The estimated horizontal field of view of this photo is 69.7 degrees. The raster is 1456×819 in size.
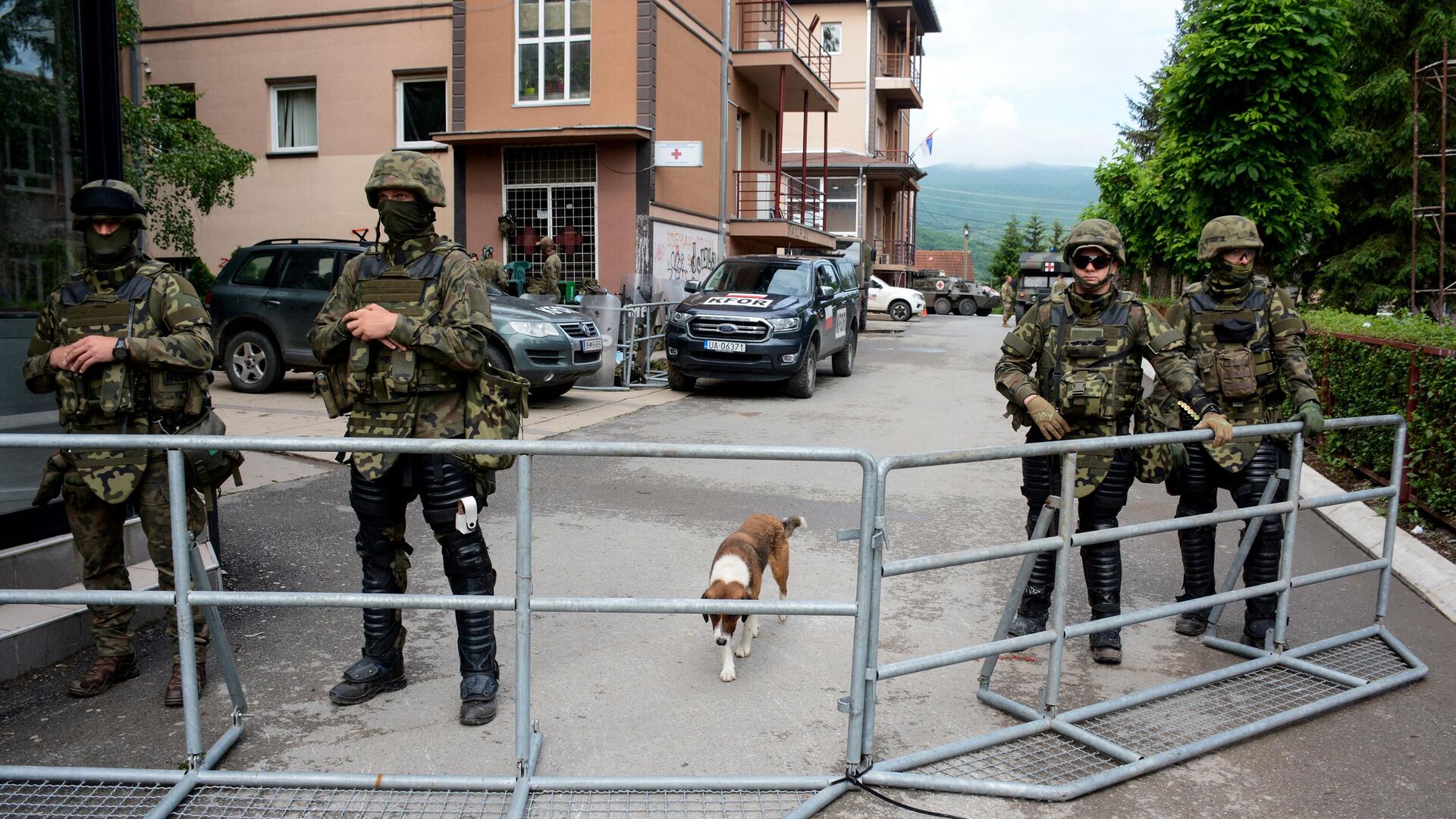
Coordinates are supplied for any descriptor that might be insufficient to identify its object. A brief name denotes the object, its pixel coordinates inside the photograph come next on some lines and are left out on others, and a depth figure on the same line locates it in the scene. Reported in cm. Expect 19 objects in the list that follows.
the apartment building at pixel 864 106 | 4131
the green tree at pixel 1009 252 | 7844
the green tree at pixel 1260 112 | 1149
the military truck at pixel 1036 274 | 3158
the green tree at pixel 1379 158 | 2103
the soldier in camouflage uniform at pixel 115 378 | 395
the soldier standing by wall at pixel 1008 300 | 2455
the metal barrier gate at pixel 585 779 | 324
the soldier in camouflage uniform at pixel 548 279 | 1642
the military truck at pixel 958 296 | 4303
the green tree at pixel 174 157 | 1292
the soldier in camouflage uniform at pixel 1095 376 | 456
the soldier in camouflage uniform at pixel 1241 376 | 491
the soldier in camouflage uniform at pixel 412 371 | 383
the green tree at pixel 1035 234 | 8519
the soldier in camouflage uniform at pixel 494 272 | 1427
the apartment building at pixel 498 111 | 1848
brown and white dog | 432
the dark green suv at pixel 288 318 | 1187
